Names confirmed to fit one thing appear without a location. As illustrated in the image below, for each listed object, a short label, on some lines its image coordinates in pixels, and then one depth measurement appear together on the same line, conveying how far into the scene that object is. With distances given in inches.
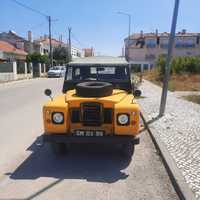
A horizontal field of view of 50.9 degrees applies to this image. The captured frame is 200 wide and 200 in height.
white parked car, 1207.9
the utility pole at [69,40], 1941.2
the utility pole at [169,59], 265.8
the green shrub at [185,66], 884.6
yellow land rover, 144.8
